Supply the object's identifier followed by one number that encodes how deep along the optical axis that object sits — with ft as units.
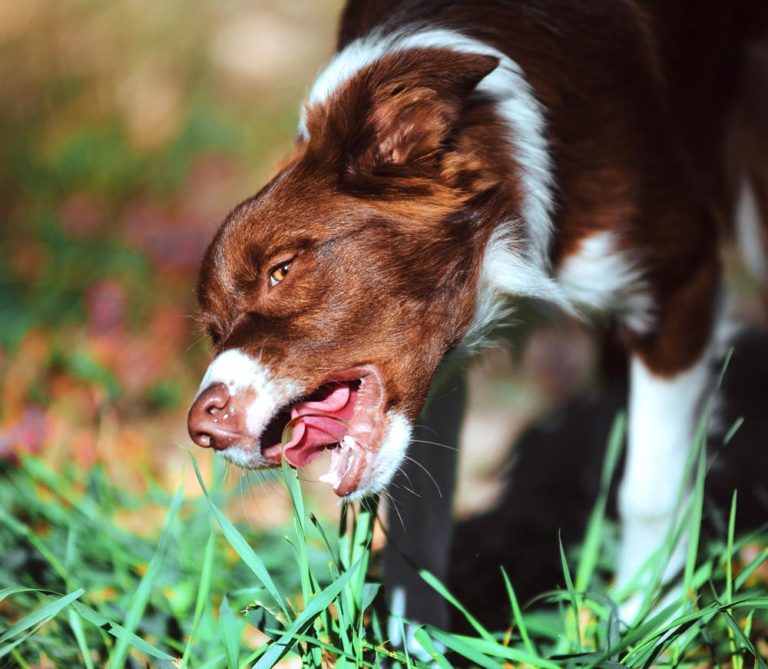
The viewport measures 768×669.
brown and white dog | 14.78
